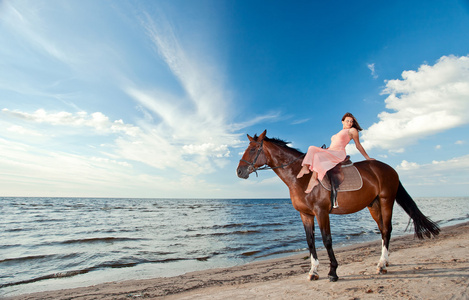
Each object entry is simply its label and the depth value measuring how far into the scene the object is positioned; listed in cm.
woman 405
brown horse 407
